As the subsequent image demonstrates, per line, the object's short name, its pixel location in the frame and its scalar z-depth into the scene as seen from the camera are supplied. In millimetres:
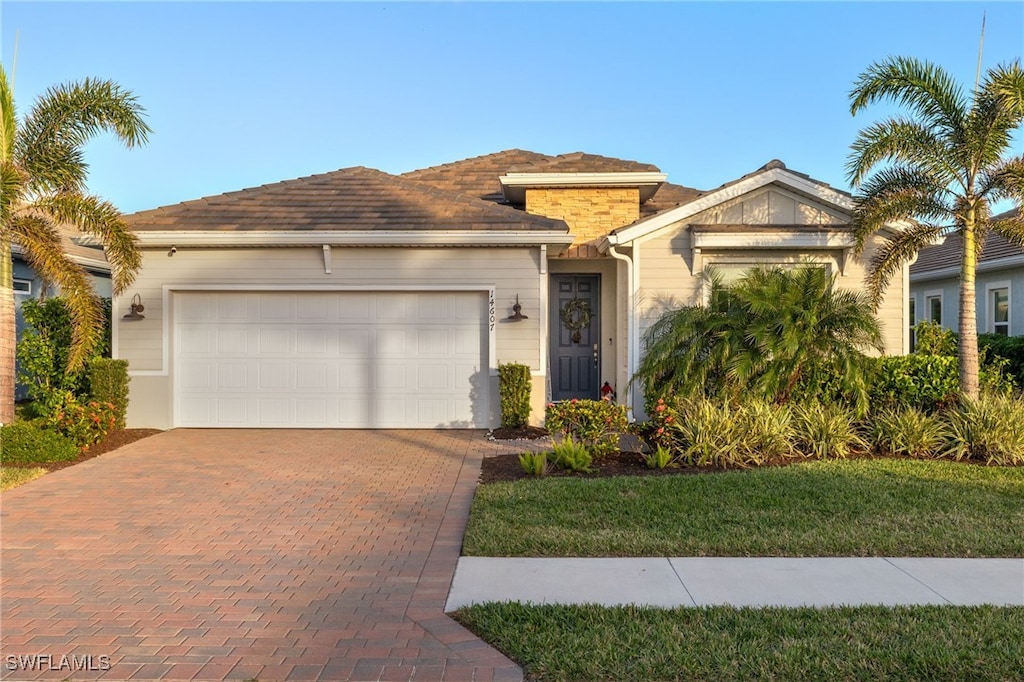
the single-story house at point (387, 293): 11508
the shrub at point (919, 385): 10273
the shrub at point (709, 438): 8609
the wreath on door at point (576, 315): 13461
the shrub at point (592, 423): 8797
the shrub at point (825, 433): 9094
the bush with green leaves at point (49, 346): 10867
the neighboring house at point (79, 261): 15141
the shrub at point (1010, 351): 13297
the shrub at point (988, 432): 8797
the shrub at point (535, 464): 8125
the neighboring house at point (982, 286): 15578
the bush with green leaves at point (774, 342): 9484
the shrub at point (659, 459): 8359
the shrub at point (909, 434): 9211
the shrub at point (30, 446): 9008
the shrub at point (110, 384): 10953
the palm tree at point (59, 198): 9336
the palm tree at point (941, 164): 9703
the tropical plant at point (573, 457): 8219
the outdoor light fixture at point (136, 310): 11586
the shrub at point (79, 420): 9531
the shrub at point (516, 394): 11070
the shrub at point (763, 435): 8742
